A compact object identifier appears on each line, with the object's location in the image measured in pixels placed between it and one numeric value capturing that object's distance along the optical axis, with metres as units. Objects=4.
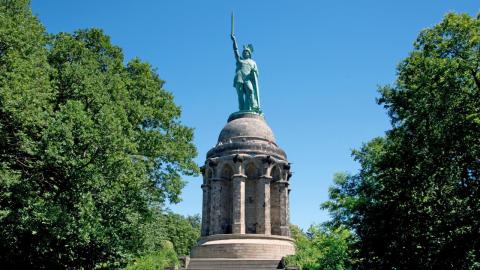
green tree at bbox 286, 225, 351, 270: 18.67
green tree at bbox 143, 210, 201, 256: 51.88
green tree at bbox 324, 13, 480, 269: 12.01
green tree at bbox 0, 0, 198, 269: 14.15
